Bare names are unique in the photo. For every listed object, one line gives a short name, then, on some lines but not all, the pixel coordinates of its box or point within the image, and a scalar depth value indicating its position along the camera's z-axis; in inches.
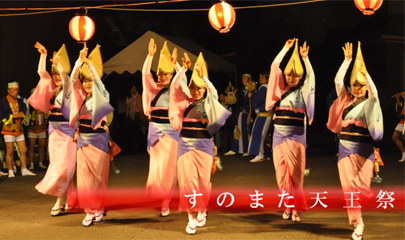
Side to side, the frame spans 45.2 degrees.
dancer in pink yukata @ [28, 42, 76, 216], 235.6
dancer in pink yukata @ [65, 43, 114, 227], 215.2
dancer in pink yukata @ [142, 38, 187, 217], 232.2
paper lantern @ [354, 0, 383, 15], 260.5
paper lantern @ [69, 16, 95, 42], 311.1
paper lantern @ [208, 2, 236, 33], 294.0
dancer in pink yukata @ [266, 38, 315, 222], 220.8
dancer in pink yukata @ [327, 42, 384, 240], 187.3
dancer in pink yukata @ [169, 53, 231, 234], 201.6
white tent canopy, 438.9
